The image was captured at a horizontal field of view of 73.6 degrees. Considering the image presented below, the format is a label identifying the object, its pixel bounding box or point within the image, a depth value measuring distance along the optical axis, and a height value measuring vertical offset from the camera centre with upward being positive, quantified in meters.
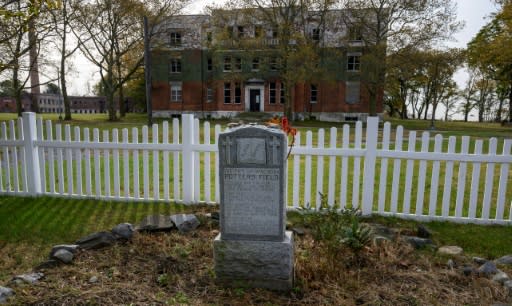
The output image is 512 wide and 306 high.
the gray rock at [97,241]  3.84 -1.49
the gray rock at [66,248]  3.64 -1.49
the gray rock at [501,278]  3.12 -1.50
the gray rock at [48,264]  3.39 -1.55
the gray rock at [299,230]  4.26 -1.49
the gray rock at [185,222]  4.39 -1.44
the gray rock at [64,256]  3.49 -1.50
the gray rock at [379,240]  3.82 -1.43
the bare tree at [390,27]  24.83 +6.39
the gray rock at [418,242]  4.00 -1.51
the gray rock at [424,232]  4.31 -1.50
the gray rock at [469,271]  3.29 -1.51
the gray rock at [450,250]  3.84 -1.55
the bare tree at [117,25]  27.41 +6.95
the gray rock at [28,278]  3.07 -1.54
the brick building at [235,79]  31.70 +3.28
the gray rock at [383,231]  4.14 -1.48
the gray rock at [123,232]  4.08 -1.46
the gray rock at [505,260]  3.60 -1.54
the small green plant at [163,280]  3.13 -1.56
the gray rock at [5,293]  2.80 -1.54
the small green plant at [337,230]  3.48 -1.24
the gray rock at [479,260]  3.56 -1.53
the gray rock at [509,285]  2.96 -1.51
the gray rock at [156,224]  4.31 -1.45
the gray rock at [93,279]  3.14 -1.56
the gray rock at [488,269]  3.27 -1.49
